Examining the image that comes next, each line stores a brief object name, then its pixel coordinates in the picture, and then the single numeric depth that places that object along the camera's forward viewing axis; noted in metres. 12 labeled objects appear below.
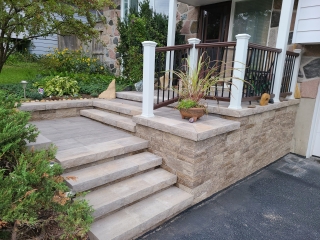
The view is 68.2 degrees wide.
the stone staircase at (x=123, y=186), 2.03
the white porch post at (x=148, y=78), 2.77
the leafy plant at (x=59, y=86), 4.43
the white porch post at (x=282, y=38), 3.38
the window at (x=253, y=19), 4.43
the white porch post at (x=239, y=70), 2.76
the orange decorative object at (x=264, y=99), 3.36
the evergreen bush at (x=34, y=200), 1.35
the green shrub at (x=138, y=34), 5.19
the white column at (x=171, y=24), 4.55
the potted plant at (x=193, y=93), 2.79
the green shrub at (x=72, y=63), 5.87
